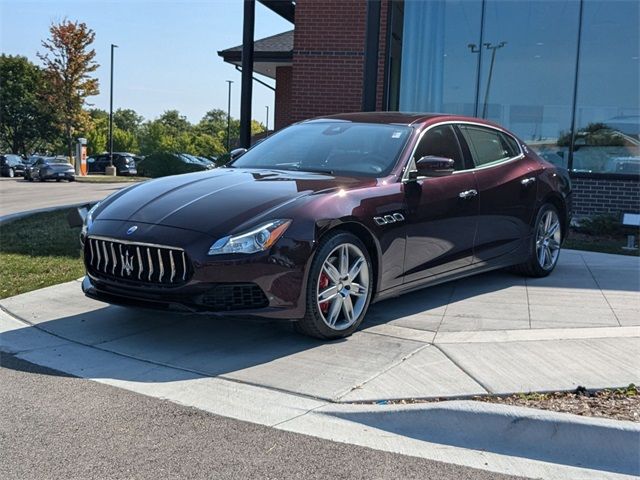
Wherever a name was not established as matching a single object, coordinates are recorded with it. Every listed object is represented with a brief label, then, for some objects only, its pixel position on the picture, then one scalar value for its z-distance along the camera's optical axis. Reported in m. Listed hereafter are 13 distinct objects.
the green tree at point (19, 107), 61.91
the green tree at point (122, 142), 69.16
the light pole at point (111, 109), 45.06
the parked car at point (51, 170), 33.12
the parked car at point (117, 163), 44.84
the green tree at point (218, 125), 91.25
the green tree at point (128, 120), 117.56
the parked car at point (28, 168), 35.31
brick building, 12.09
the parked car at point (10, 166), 40.12
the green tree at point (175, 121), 111.50
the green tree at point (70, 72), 44.53
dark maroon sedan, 4.32
